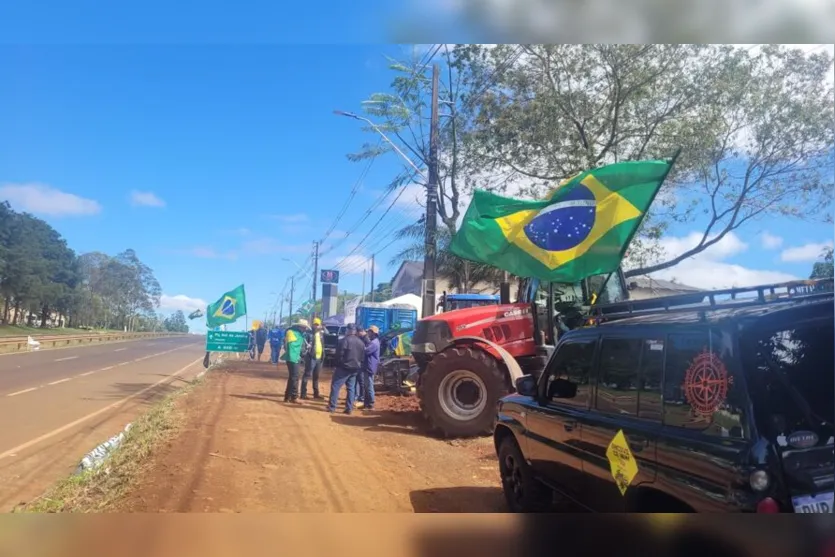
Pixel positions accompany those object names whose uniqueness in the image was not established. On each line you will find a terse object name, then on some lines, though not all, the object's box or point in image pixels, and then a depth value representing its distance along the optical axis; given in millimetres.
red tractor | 7289
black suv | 2432
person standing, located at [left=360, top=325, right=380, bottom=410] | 10891
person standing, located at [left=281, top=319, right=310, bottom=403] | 11062
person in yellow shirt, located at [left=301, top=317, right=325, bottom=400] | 11664
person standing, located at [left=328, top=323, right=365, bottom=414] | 10367
